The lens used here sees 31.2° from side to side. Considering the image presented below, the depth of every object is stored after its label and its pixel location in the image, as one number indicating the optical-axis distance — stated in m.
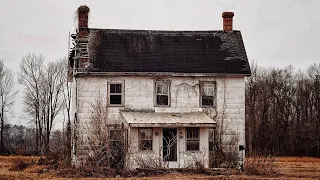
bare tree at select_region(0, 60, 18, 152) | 57.57
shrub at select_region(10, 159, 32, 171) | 28.62
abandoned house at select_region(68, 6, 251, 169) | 27.89
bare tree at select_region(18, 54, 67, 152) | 55.88
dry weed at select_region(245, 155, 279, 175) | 26.14
